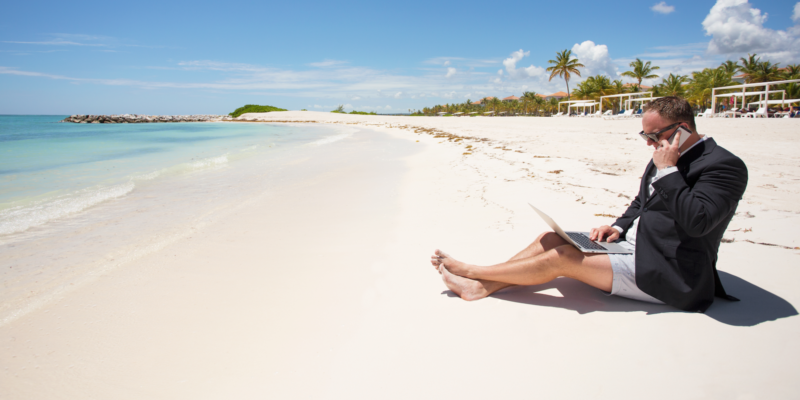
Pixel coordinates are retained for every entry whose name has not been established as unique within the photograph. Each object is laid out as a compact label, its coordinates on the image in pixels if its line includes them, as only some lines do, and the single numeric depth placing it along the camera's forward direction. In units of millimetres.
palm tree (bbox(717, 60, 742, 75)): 41688
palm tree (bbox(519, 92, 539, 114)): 68325
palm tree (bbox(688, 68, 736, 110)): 38903
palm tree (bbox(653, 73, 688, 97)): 45312
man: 1809
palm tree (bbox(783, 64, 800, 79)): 34688
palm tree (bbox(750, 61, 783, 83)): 35938
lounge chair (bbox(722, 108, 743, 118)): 21583
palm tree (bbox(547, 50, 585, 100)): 54969
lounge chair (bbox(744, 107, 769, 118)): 19520
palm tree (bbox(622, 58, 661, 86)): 47625
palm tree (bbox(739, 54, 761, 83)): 38000
